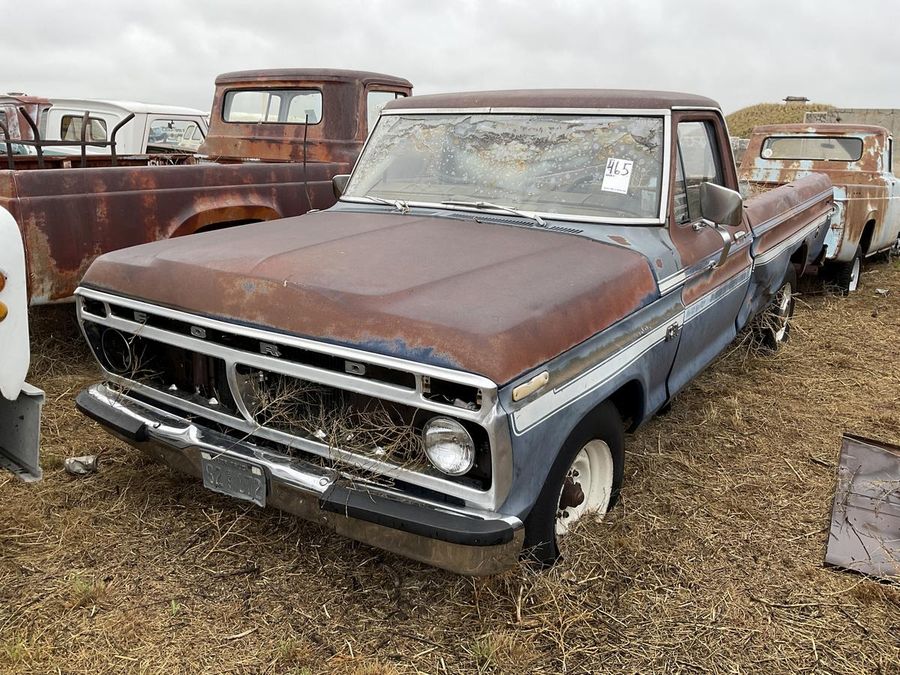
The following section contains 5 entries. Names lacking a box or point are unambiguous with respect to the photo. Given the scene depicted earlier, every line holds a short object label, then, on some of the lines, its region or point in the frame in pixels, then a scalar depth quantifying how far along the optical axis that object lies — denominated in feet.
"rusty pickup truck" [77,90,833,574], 7.52
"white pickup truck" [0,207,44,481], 8.18
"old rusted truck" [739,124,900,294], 24.26
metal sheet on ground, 9.96
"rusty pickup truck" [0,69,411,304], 13.30
